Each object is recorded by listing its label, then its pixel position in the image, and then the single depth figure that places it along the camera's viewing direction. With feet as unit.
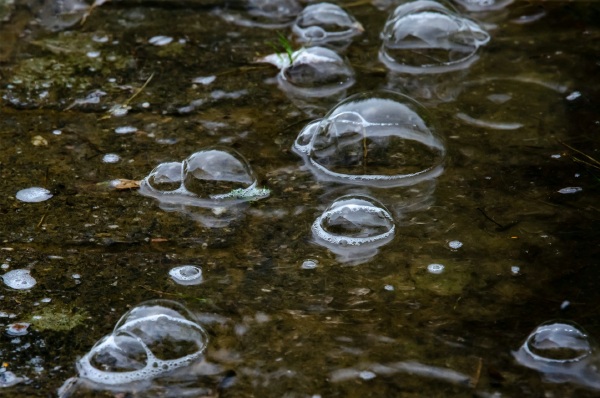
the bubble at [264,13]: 26.48
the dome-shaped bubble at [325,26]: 25.53
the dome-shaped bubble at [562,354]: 13.06
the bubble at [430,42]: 23.63
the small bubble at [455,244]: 16.17
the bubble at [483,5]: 26.69
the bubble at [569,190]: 17.54
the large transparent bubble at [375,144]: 18.84
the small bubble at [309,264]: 15.92
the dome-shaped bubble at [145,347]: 13.43
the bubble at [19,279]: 15.44
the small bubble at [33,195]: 18.07
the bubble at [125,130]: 20.68
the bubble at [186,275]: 15.62
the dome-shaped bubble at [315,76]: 22.40
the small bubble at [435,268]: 15.55
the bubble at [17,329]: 14.25
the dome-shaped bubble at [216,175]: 18.38
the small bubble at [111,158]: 19.52
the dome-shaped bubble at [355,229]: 16.46
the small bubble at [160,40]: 25.02
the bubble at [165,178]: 18.53
